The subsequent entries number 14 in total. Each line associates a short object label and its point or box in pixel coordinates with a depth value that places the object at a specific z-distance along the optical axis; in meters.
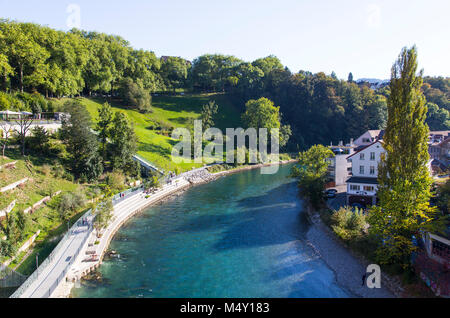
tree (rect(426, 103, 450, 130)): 101.12
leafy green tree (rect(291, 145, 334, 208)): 42.00
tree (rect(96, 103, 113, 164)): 53.31
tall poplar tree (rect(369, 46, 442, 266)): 23.70
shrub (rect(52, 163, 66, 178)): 42.81
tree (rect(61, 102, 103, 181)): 46.50
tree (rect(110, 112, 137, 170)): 52.78
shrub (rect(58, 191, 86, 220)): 35.72
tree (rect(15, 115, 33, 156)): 43.78
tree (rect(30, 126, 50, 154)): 45.96
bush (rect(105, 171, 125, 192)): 47.31
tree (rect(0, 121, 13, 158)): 43.76
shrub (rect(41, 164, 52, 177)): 41.41
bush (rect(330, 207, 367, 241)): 29.92
